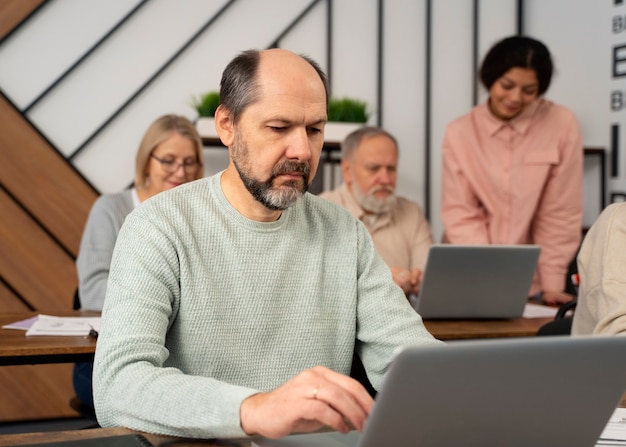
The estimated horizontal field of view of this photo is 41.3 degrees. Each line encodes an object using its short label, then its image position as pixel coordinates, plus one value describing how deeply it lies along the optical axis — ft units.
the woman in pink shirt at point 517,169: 10.94
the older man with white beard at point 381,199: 11.27
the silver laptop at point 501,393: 2.82
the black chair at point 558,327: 6.98
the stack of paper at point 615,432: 3.76
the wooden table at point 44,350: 6.35
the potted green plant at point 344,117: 12.85
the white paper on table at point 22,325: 7.32
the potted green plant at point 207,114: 12.34
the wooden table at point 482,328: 7.30
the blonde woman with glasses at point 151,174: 9.72
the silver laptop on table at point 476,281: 7.63
